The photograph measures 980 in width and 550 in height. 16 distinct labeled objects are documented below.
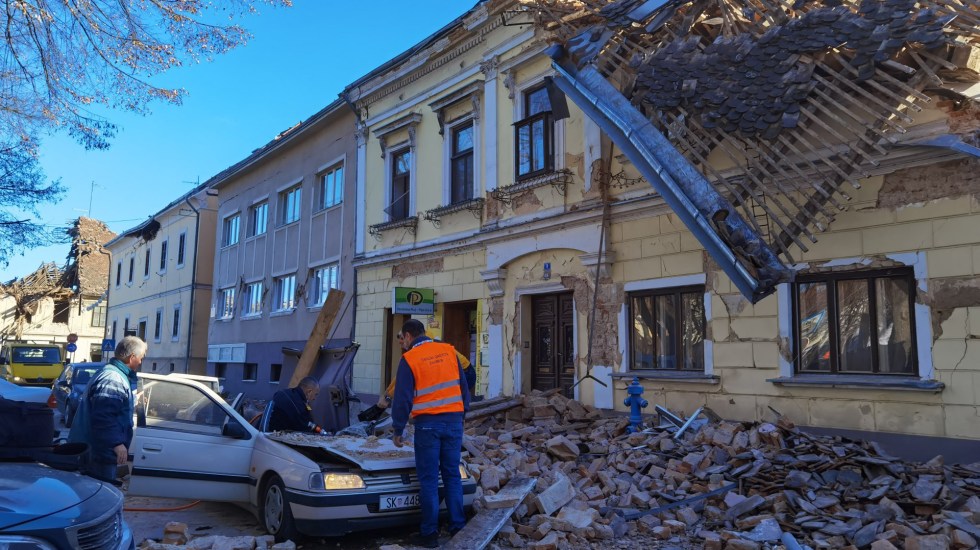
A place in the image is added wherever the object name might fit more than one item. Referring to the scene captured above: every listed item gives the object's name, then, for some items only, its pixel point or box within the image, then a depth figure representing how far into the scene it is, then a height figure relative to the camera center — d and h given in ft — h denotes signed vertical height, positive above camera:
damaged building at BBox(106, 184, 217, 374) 90.33 +9.55
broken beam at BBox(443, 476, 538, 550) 17.26 -4.63
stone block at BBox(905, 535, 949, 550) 16.70 -4.56
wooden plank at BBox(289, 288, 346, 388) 39.45 +0.86
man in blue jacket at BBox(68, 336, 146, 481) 16.53 -1.82
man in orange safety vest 18.43 -1.84
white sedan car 17.88 -3.41
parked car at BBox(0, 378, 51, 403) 37.99 -2.89
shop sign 44.80 +3.20
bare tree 26.37 +12.60
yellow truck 74.28 -2.05
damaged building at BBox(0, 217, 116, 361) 158.51 +10.85
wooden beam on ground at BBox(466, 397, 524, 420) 33.96 -2.92
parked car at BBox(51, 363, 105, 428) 39.22 -2.50
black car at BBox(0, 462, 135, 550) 10.18 -2.66
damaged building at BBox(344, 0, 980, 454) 23.39 +6.20
